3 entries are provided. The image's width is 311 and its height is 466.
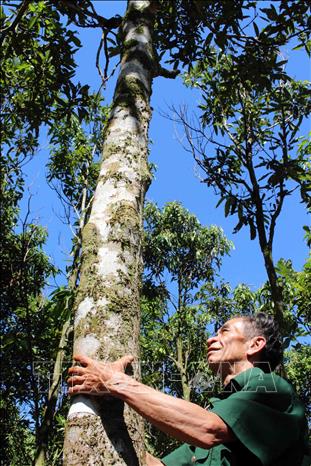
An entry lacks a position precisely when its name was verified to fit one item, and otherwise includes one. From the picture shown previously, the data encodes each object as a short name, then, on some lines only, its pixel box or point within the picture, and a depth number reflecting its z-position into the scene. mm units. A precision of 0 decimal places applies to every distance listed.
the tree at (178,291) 11586
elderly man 1562
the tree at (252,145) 4949
